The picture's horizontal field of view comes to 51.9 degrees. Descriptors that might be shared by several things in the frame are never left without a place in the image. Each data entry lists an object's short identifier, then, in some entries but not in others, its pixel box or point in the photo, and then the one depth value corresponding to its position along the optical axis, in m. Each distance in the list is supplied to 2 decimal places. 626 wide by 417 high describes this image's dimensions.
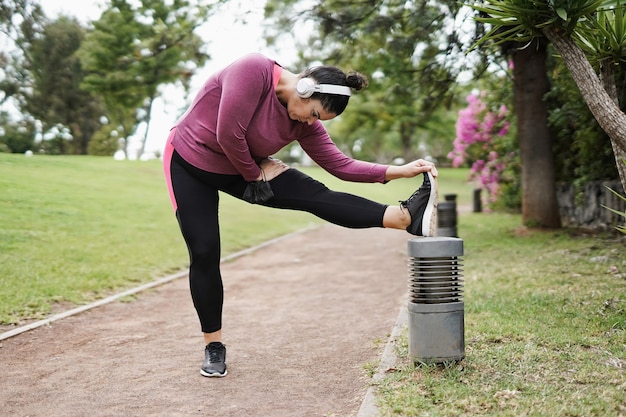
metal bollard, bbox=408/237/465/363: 3.59
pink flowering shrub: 16.92
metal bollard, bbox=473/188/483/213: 20.45
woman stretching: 3.56
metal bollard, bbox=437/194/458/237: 10.77
